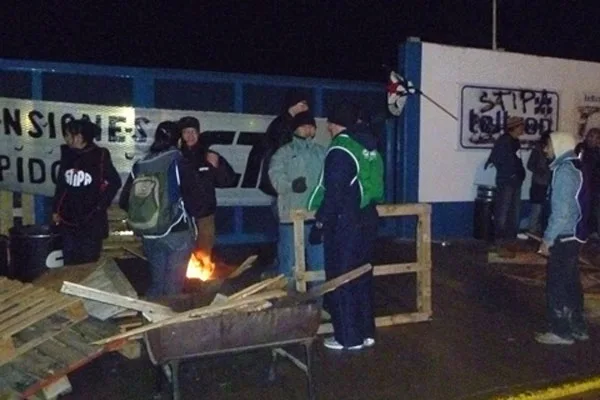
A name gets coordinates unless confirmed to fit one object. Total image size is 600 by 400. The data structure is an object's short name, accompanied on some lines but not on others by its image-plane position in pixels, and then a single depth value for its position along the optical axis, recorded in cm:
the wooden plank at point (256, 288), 557
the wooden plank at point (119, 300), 526
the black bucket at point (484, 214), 1256
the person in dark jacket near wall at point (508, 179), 1220
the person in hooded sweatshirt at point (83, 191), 762
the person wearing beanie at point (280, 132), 768
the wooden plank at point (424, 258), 770
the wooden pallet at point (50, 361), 546
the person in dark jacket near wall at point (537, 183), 1252
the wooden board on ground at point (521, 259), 1079
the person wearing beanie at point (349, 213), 666
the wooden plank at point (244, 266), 712
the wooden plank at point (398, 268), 748
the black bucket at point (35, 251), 807
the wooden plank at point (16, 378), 543
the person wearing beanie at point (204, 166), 816
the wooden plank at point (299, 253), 727
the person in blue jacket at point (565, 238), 700
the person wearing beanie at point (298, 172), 748
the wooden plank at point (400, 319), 780
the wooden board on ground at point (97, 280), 640
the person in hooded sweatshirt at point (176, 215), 665
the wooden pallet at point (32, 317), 556
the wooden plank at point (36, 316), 565
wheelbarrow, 527
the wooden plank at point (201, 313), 519
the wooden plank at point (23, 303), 595
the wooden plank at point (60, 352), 570
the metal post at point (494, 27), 1373
